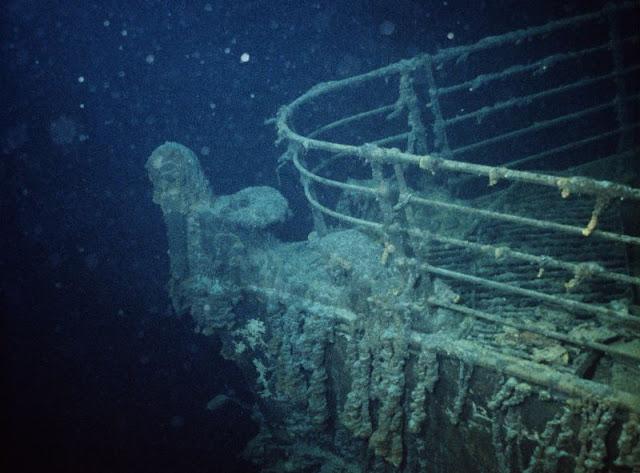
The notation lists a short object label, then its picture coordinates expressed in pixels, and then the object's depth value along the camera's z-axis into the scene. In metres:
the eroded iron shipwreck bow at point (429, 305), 2.67
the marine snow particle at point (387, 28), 7.51
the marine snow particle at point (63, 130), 5.11
